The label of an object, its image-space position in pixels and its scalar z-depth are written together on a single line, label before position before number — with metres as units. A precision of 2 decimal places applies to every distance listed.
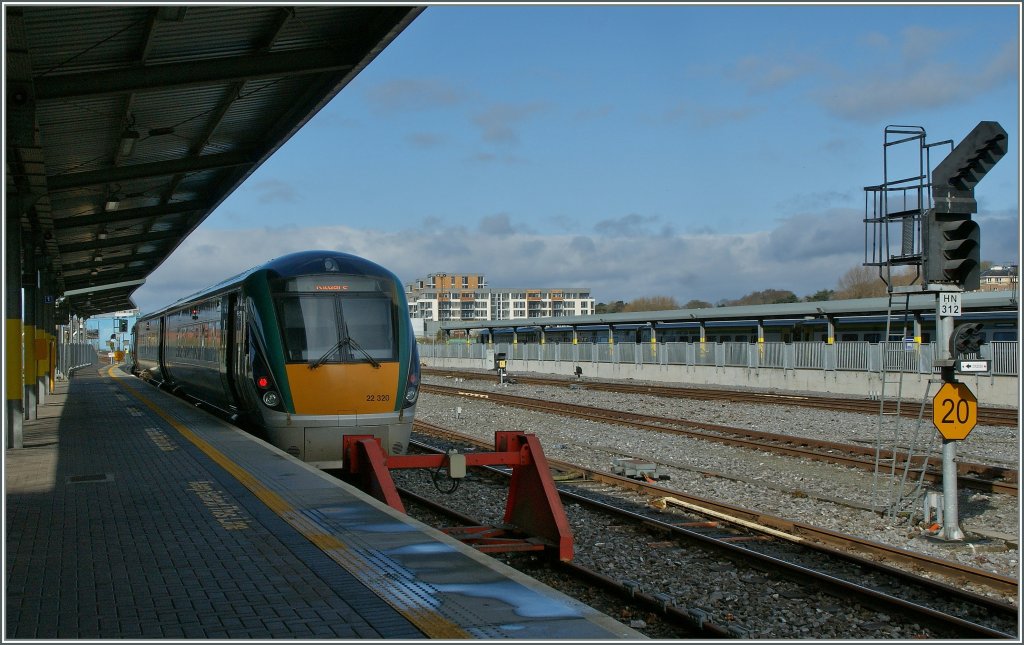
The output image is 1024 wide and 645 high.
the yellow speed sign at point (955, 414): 10.27
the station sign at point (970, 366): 10.36
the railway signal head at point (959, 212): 10.55
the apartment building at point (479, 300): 176.50
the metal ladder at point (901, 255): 10.95
